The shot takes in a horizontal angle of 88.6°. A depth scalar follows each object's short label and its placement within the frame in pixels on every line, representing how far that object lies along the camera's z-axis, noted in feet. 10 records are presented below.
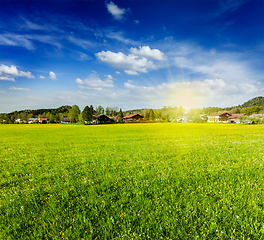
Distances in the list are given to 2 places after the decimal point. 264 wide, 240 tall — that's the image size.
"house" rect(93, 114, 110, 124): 443.32
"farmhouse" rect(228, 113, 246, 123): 511.24
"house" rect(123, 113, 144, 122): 586.78
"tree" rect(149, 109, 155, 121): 482.04
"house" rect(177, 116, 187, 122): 536.66
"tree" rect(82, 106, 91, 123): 382.83
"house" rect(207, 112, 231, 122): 519.19
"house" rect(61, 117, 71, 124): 632.79
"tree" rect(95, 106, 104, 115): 627.87
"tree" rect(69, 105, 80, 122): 474.49
